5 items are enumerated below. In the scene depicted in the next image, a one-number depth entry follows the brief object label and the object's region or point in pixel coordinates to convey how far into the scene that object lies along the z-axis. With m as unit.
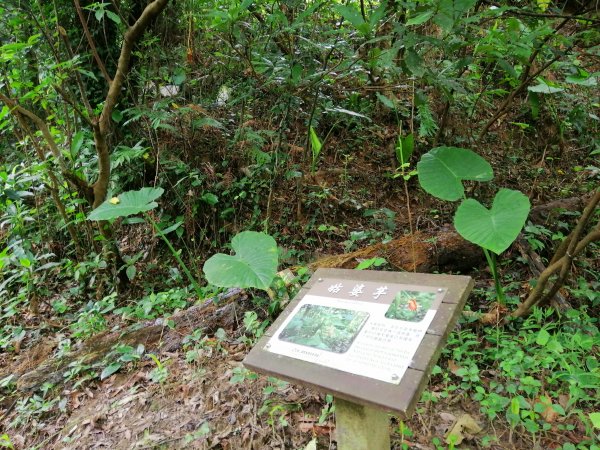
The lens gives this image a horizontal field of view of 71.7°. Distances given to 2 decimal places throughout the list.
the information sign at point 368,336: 1.15
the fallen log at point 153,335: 2.65
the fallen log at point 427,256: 2.83
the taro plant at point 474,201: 1.59
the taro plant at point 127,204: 2.53
